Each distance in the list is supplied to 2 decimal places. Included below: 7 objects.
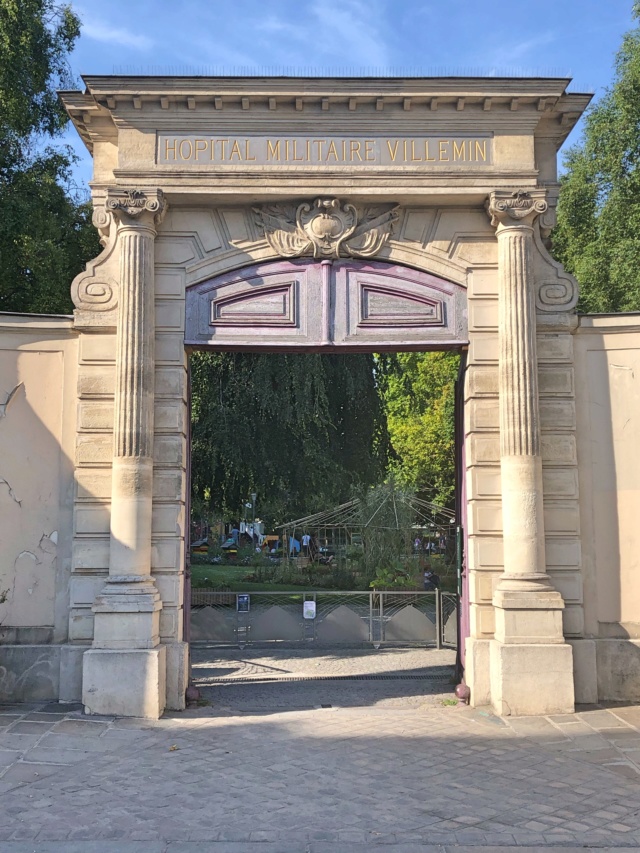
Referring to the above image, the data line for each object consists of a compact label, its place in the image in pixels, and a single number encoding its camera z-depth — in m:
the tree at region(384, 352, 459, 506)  35.41
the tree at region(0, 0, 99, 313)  14.64
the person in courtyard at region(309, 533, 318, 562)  30.99
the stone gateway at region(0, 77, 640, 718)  8.95
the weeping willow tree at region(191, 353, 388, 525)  16.39
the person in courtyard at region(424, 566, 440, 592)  20.20
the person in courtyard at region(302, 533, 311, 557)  32.22
